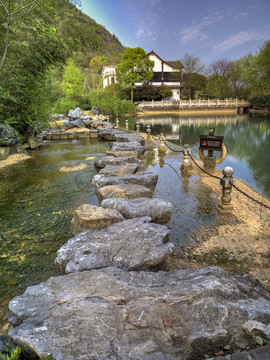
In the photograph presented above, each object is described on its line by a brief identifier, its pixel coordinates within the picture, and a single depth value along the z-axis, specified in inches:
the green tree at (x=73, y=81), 1335.1
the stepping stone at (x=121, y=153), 388.5
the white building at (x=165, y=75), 2080.5
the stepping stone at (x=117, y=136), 533.6
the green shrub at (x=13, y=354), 71.4
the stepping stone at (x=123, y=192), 223.9
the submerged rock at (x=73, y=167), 361.2
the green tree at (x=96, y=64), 2225.6
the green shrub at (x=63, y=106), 1030.9
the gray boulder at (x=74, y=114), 828.6
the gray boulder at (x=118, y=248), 128.8
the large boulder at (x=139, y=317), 75.8
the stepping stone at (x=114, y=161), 345.4
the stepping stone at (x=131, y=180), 259.6
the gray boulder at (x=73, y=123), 798.5
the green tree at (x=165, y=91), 1923.0
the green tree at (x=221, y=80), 1988.2
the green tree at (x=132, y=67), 1749.5
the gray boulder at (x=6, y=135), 389.7
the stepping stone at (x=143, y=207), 189.3
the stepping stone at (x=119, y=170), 296.2
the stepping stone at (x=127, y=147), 419.0
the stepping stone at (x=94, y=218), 173.3
